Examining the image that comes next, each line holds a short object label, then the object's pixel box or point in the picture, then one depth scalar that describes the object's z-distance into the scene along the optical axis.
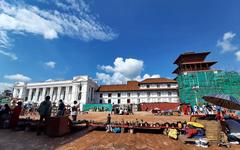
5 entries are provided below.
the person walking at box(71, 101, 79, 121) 12.34
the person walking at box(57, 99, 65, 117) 10.48
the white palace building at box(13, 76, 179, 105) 52.78
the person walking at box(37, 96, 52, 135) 8.09
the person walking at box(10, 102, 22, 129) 9.23
